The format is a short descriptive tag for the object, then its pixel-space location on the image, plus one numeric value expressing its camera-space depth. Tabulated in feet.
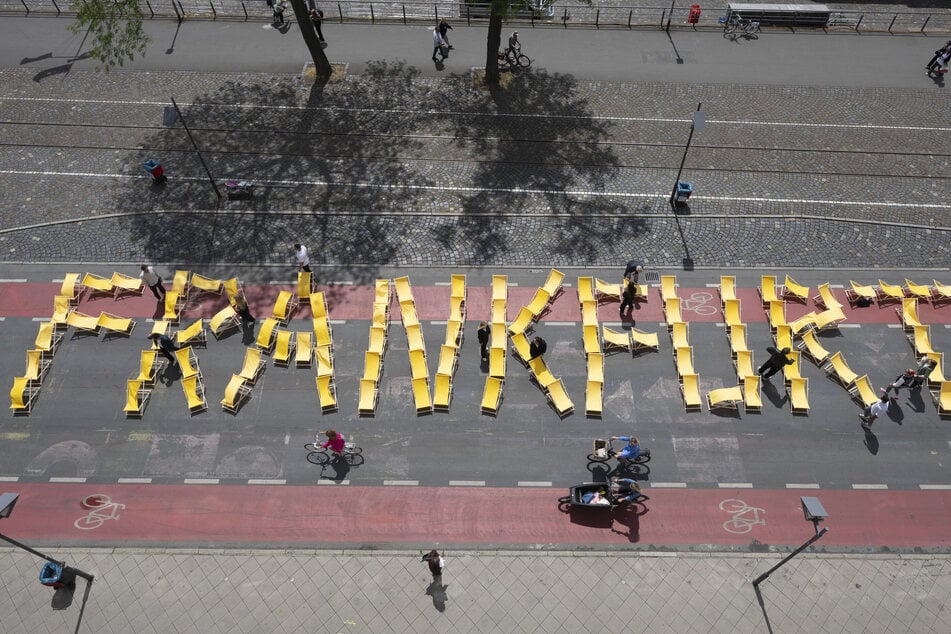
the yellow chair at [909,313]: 66.54
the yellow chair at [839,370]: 62.13
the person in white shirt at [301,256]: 68.59
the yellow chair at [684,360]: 62.59
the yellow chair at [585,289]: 68.80
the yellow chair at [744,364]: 62.54
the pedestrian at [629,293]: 65.10
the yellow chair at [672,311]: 66.90
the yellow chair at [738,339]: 64.23
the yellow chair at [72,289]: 68.90
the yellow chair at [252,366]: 62.39
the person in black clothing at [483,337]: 62.59
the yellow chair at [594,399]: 60.13
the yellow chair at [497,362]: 62.44
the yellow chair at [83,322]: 66.13
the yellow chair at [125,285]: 69.92
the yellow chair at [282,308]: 67.00
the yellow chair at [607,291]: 69.67
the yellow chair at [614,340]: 65.46
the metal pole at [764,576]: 46.94
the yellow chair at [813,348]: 63.87
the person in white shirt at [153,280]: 64.34
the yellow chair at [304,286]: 69.21
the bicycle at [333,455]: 57.26
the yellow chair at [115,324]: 66.08
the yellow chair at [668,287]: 69.31
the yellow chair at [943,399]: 60.44
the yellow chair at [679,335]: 64.84
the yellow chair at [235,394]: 60.08
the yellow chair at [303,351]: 64.03
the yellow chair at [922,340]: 64.18
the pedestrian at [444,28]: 98.63
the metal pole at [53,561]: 43.35
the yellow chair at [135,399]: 59.82
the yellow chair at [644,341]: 65.26
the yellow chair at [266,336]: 64.85
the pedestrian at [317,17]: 100.83
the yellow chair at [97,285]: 69.67
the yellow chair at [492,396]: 60.23
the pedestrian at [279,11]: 105.70
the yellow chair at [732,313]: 66.64
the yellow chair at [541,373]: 61.82
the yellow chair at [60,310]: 66.49
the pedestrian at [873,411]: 57.67
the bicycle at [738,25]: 105.81
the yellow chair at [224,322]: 66.03
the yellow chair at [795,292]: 69.46
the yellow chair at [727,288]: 68.89
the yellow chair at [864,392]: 60.49
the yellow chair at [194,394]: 60.44
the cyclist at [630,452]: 54.75
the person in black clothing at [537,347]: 61.36
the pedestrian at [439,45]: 99.40
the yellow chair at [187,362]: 62.49
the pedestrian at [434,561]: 47.69
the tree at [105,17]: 72.43
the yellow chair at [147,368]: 61.93
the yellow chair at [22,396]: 59.93
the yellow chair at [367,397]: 60.39
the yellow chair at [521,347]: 64.18
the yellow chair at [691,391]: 60.64
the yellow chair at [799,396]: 60.39
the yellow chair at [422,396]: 60.59
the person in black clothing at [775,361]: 59.41
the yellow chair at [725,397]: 60.23
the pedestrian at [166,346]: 60.80
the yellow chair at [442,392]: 60.80
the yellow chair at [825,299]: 68.13
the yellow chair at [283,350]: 64.03
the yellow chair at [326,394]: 60.59
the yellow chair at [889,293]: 68.95
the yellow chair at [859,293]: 69.15
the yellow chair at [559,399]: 60.13
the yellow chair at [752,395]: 60.49
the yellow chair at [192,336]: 65.36
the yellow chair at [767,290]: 68.85
